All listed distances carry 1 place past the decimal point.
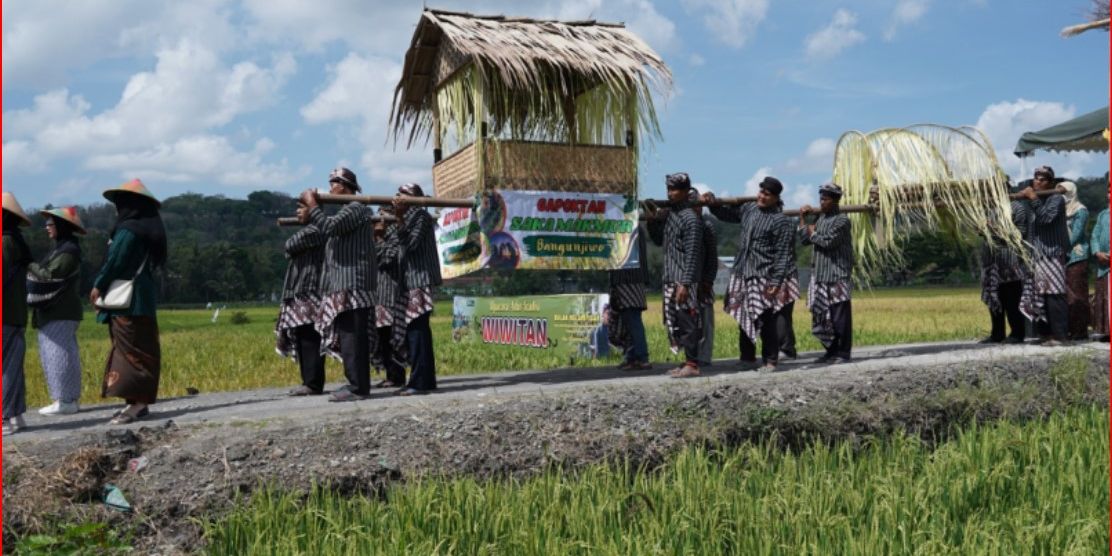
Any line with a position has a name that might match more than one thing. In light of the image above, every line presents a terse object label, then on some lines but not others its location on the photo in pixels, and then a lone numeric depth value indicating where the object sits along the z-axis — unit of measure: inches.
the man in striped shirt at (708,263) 321.1
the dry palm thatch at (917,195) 340.8
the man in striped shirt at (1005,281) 361.7
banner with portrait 281.7
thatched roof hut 281.3
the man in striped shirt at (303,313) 279.7
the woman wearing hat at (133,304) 227.1
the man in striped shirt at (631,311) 316.2
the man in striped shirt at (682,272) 298.2
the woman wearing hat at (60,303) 247.4
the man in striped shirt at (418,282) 272.5
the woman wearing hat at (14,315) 229.5
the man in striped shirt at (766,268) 312.2
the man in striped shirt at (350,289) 259.3
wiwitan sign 473.2
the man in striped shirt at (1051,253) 354.5
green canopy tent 522.9
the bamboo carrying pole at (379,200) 263.4
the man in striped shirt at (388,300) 286.7
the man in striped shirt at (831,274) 327.0
